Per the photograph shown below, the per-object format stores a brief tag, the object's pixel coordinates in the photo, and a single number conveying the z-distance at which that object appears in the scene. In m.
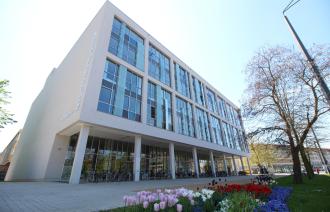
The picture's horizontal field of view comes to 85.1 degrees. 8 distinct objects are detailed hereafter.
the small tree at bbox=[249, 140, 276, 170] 16.75
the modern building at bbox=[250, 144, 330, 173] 16.68
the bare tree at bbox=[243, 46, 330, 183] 14.19
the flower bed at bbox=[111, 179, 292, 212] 3.56
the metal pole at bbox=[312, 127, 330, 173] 16.33
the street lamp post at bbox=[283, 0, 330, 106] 5.08
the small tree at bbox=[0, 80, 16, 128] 22.70
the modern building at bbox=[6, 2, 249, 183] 18.31
